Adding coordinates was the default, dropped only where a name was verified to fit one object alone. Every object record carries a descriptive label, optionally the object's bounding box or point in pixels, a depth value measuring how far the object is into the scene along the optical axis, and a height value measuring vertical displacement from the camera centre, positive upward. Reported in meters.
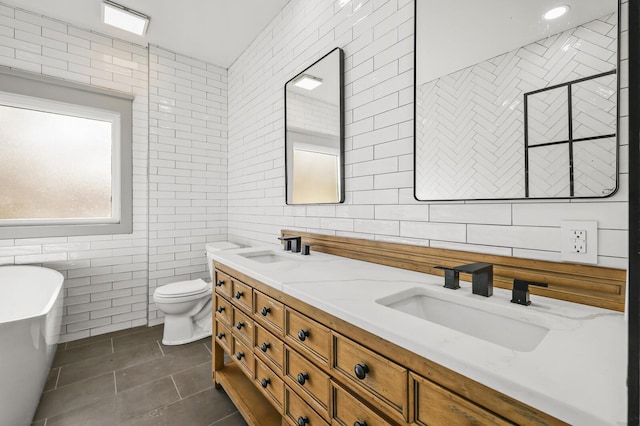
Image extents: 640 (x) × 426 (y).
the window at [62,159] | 2.60 +0.50
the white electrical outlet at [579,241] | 0.97 -0.10
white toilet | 2.59 -0.92
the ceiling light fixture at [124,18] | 2.49 +1.73
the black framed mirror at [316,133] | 1.93 +0.57
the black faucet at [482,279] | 1.04 -0.24
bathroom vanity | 0.57 -0.35
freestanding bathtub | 1.38 -0.78
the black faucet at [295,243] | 2.08 -0.23
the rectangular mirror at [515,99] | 0.95 +0.43
